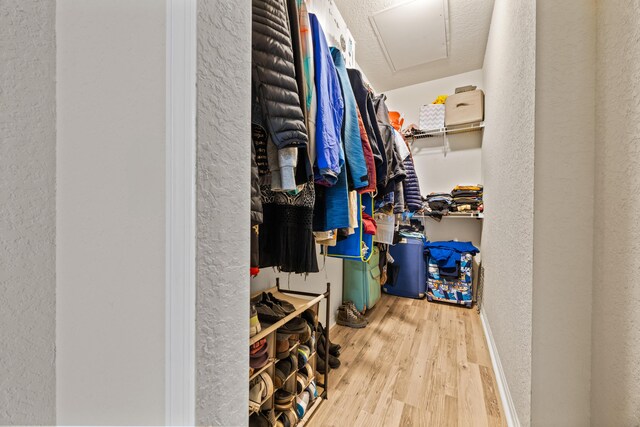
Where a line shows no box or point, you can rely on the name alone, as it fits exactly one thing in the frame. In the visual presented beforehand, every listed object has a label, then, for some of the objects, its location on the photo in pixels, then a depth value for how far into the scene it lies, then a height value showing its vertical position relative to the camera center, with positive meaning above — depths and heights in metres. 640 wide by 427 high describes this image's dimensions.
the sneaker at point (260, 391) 0.90 -0.66
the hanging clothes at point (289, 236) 0.83 -0.08
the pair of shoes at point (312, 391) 1.23 -0.87
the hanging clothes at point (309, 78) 0.75 +0.41
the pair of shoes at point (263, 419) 0.96 -0.79
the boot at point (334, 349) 1.68 -0.92
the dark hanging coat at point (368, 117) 1.16 +0.45
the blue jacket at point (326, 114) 0.77 +0.32
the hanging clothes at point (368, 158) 1.05 +0.23
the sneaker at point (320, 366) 1.43 -0.87
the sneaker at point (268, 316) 0.98 -0.40
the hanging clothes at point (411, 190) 2.16 +0.21
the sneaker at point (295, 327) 1.10 -0.51
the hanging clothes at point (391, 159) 1.45 +0.32
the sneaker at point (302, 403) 1.15 -0.88
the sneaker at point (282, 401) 1.06 -0.79
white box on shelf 2.82 +1.11
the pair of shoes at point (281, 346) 1.08 -0.57
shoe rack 0.95 -0.61
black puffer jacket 0.57 +0.31
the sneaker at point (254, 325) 0.85 -0.38
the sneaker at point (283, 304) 1.08 -0.41
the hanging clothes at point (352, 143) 0.97 +0.27
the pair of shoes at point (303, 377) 1.17 -0.78
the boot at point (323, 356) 1.49 -0.84
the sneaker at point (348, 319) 2.12 -0.90
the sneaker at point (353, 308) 2.18 -0.83
